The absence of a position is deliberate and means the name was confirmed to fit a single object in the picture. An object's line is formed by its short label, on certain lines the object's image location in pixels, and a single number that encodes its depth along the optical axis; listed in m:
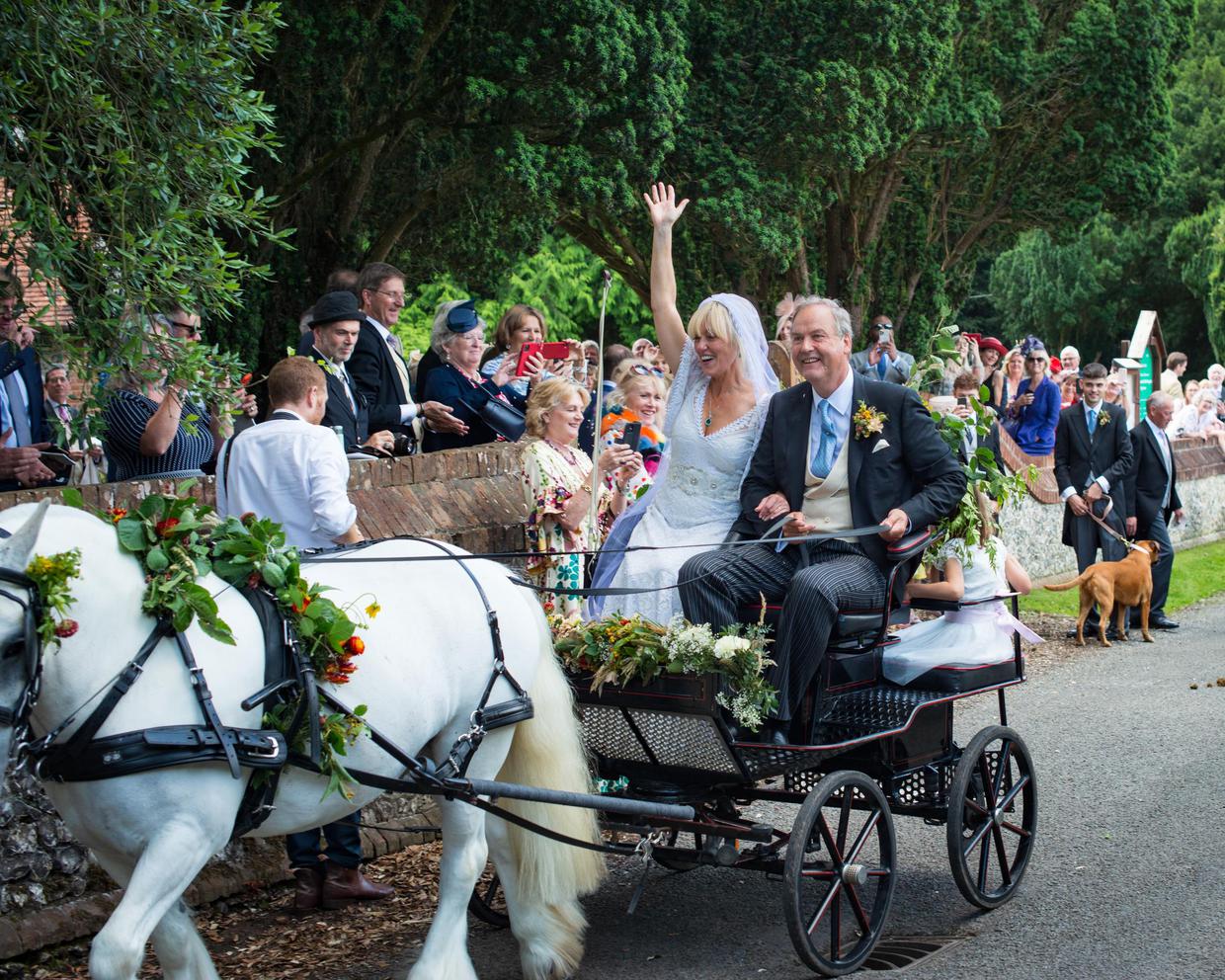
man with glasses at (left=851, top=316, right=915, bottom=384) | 13.95
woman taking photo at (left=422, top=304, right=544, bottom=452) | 8.95
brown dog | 13.23
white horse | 3.99
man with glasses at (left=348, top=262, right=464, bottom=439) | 8.61
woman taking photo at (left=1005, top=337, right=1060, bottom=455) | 17.80
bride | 6.50
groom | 5.90
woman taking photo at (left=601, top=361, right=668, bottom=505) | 8.86
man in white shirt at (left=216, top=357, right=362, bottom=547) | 5.93
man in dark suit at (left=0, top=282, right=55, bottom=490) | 8.27
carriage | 5.45
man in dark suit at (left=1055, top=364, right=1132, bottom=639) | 14.23
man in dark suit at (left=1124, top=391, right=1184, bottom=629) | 14.38
